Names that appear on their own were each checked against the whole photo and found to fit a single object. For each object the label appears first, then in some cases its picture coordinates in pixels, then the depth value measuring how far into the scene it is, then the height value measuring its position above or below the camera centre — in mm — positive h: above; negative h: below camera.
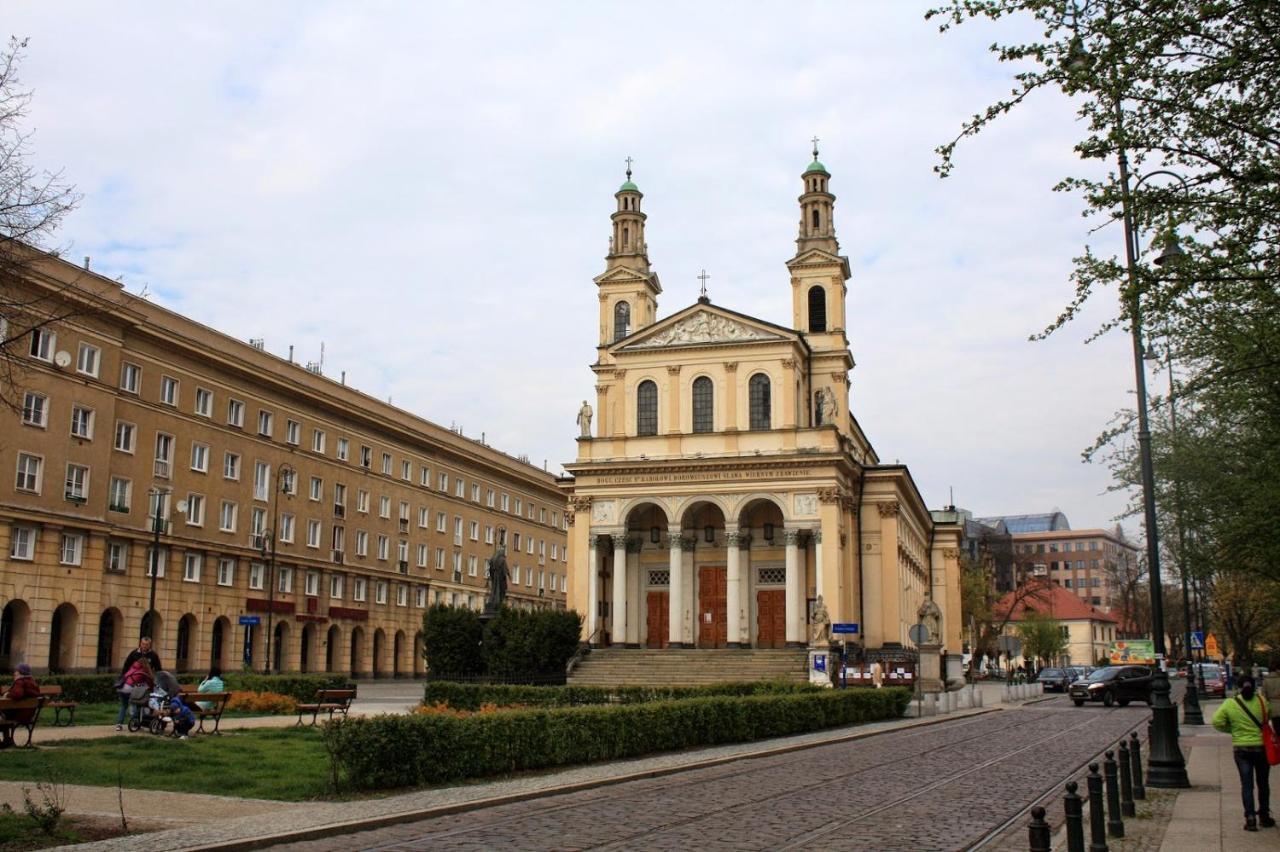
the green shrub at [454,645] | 37750 -551
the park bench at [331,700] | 24992 -1573
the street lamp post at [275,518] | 52344 +5295
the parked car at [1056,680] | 64250 -2626
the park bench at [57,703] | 22812 -1504
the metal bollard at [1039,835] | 7262 -1239
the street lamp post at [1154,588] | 13469 +665
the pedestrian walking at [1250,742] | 12789 -1197
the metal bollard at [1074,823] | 8570 -1385
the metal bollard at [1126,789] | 13773 -1840
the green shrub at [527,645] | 37956 -551
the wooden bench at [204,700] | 22422 -1473
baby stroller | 21859 -1533
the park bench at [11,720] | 18188 -1457
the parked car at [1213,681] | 52094 -2217
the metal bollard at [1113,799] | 11438 -1634
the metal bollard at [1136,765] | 14445 -1607
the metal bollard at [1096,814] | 9953 -1528
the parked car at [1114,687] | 45119 -2098
